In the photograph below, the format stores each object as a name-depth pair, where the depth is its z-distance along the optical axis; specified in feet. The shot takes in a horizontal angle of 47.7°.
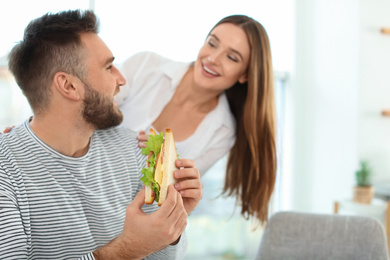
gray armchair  6.51
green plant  12.58
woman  7.82
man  4.84
